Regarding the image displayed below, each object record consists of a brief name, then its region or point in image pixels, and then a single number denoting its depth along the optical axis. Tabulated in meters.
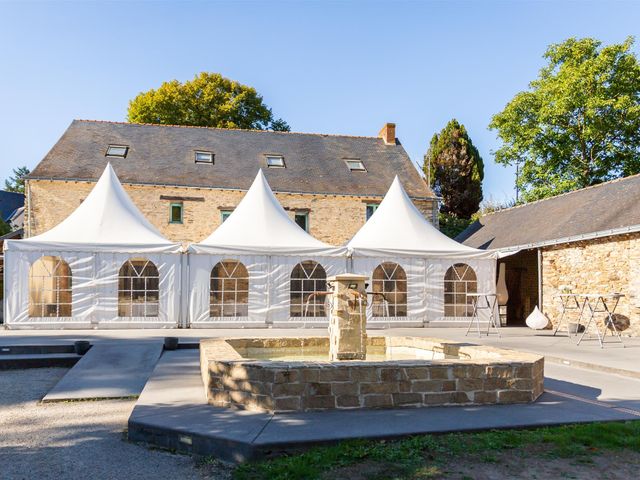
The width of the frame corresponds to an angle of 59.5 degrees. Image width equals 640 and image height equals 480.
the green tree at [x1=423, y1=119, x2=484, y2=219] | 31.50
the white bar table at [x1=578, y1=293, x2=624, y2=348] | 11.74
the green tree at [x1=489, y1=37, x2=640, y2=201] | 22.31
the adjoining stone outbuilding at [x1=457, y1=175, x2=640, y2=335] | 11.55
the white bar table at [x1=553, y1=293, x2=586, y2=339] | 12.66
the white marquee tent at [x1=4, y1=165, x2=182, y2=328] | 12.12
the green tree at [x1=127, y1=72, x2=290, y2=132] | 28.22
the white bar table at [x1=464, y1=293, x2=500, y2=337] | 13.74
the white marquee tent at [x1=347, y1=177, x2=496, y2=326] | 13.70
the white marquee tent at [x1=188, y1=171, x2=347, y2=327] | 12.76
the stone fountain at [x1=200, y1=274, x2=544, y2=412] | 4.56
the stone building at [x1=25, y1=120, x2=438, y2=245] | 18.30
